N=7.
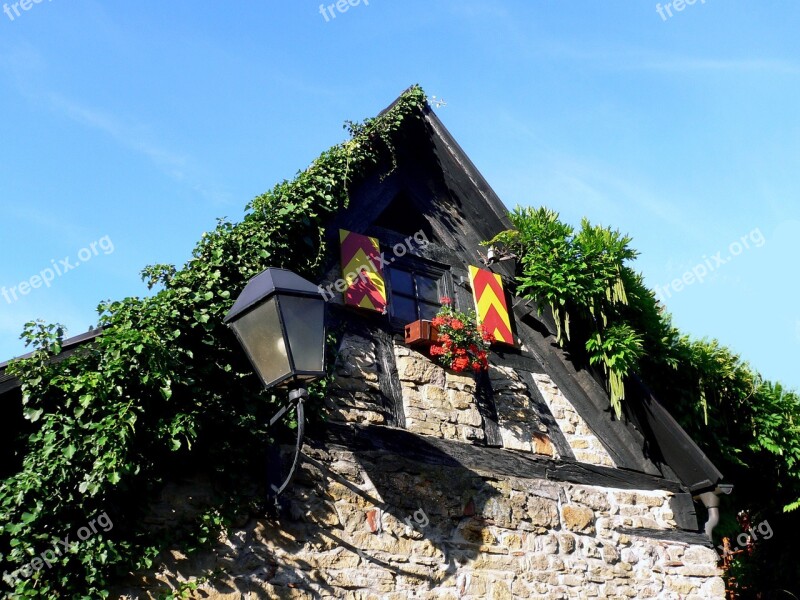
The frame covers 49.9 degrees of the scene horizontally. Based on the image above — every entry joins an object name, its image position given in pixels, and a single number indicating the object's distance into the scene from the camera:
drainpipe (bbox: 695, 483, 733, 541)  6.78
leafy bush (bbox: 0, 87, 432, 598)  4.42
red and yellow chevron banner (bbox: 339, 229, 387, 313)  6.50
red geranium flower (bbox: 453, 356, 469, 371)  6.50
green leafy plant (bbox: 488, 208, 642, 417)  7.00
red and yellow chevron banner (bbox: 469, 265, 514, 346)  7.21
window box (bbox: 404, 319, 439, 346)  6.50
